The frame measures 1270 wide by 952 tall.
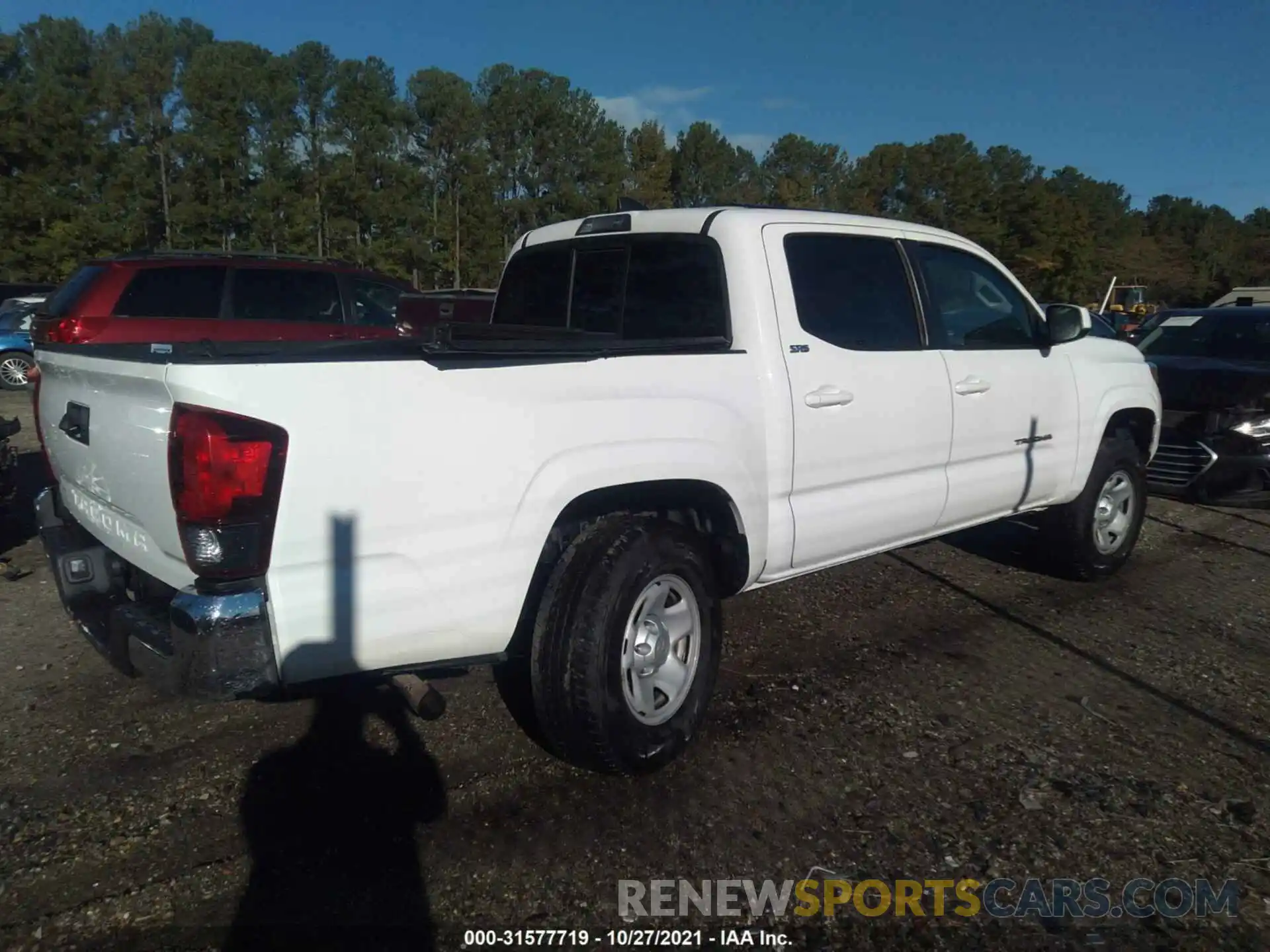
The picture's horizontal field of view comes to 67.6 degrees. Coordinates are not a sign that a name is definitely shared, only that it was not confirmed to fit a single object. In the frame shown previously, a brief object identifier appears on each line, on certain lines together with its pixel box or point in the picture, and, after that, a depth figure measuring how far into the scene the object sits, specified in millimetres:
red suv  8828
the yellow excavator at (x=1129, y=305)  32188
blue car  15320
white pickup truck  2420
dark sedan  7207
